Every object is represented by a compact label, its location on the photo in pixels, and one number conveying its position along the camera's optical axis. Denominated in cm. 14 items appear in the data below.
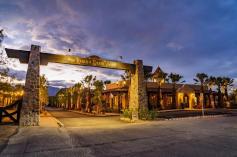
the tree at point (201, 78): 4112
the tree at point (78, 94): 4419
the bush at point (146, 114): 1756
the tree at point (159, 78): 3659
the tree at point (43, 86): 3068
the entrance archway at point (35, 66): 1305
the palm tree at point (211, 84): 4394
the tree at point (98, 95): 3039
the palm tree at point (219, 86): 4400
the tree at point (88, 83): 3526
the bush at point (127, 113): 1864
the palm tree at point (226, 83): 4606
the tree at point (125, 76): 3418
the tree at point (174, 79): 3850
